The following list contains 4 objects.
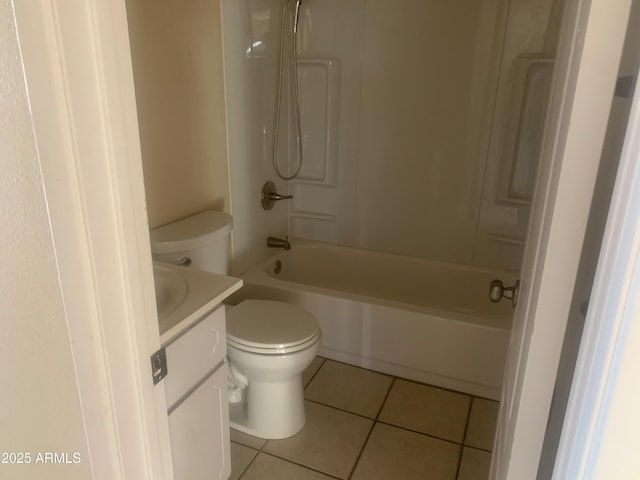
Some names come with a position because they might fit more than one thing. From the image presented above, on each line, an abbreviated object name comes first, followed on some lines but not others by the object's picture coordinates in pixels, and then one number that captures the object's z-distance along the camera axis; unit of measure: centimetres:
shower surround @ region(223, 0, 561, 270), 236
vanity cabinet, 119
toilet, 177
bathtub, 215
